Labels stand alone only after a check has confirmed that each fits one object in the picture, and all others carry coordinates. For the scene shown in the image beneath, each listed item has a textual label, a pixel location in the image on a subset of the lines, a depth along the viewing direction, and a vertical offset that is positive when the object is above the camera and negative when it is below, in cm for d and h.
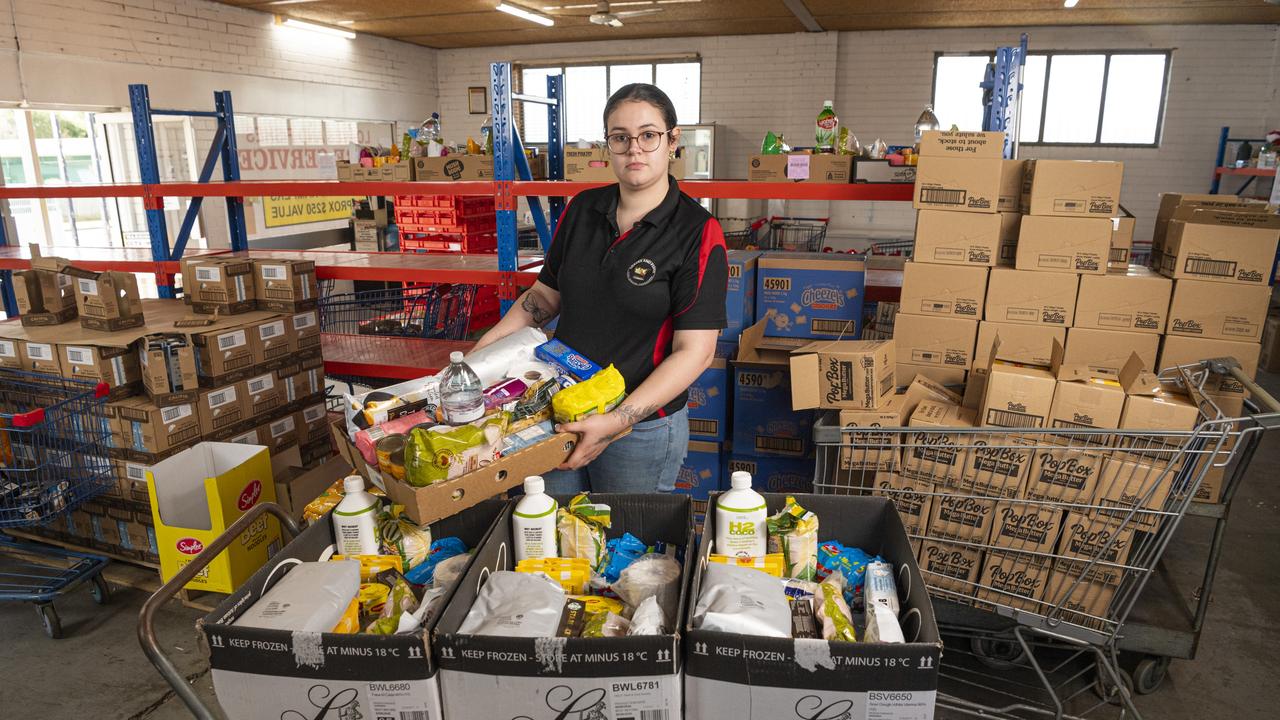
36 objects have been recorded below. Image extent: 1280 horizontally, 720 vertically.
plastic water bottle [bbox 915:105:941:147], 423 +42
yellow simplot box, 322 -131
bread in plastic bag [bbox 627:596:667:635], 132 -72
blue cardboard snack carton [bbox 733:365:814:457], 358 -100
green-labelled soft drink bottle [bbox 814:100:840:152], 386 +32
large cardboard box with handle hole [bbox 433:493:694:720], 121 -75
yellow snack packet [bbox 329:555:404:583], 159 -76
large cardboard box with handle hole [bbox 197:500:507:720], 124 -77
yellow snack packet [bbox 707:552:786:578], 153 -72
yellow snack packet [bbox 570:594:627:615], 145 -76
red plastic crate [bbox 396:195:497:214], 759 -6
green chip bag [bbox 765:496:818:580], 157 -69
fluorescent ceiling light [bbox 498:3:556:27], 905 +220
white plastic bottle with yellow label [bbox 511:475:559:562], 159 -67
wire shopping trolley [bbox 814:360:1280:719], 221 -97
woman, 197 -24
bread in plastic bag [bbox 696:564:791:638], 126 -68
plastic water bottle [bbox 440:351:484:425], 165 -43
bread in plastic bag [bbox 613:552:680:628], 147 -74
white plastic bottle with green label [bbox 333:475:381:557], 166 -69
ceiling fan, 894 +209
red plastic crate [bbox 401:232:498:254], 775 -47
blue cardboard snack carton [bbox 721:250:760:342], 357 -45
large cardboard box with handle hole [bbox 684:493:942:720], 118 -73
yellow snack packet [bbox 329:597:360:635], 137 -75
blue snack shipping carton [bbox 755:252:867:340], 357 -45
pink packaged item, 167 -51
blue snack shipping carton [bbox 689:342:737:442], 367 -96
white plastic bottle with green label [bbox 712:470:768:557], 155 -66
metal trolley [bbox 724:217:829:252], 926 -50
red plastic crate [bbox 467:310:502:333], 770 -126
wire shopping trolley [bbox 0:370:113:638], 323 -122
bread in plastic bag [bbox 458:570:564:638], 130 -71
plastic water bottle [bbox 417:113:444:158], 462 +37
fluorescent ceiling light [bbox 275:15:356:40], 1002 +224
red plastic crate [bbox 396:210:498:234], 754 -29
